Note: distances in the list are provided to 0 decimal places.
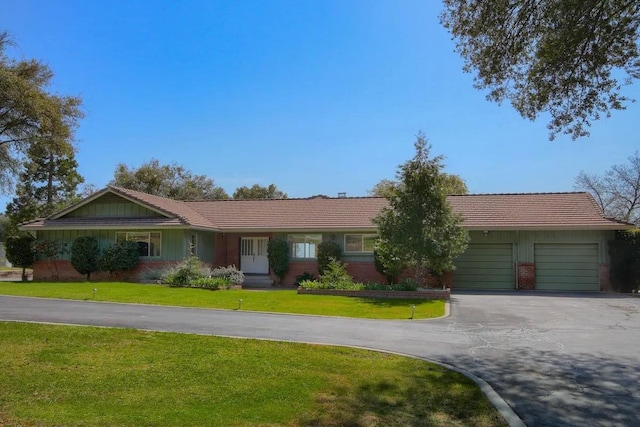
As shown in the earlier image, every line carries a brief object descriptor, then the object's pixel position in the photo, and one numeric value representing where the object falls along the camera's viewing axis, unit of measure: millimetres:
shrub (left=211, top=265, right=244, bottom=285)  22844
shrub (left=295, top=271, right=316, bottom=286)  25281
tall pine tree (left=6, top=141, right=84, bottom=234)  41375
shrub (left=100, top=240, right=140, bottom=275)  24891
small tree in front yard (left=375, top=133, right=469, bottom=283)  19391
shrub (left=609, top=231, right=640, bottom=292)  22562
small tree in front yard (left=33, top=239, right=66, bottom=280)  26109
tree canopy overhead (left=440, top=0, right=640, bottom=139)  8812
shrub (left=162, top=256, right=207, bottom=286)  22194
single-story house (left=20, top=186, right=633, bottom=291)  23547
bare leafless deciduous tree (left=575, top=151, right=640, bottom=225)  39125
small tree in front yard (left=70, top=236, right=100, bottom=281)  25250
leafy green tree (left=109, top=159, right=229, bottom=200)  48969
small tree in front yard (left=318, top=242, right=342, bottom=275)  24938
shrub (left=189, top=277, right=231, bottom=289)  21312
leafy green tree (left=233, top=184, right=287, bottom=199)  60719
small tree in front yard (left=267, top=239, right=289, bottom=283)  25812
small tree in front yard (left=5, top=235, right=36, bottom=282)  26500
